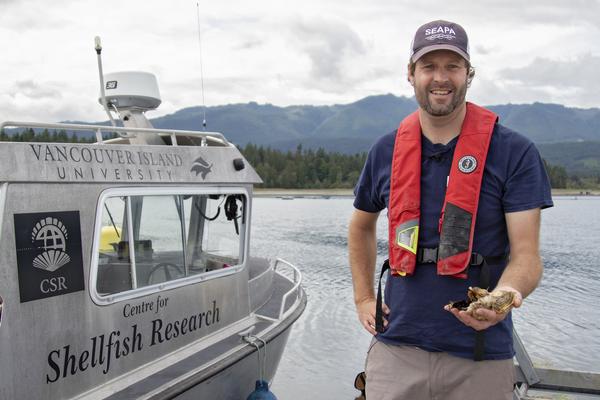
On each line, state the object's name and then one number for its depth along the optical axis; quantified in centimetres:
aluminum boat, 370
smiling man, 219
